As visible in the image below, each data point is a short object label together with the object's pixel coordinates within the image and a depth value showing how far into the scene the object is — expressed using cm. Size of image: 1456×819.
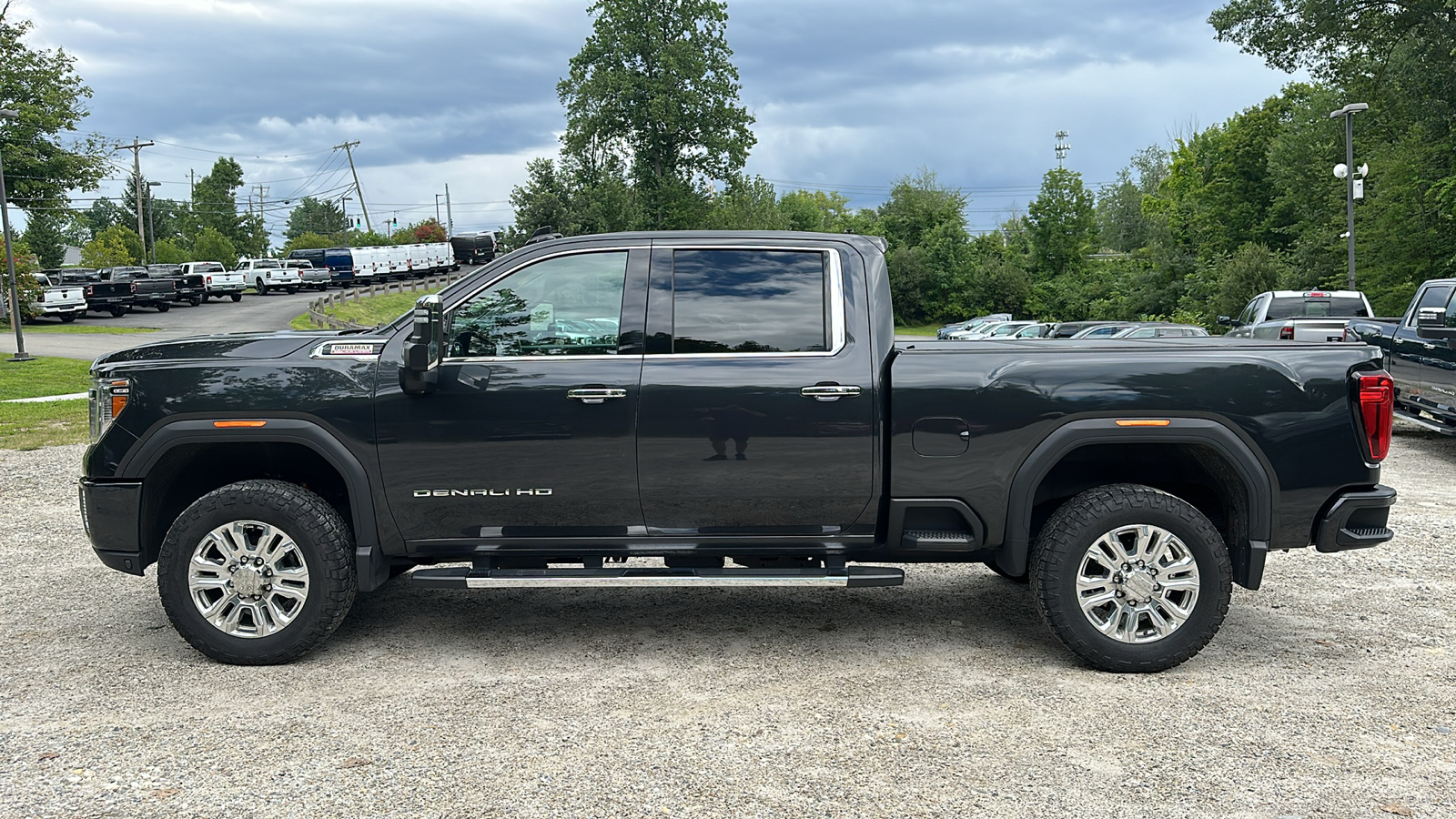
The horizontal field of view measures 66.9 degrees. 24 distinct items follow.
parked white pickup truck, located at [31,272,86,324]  3881
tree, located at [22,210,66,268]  6431
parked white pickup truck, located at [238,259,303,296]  5478
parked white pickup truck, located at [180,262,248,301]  4781
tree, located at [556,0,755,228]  7081
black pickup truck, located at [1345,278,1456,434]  1119
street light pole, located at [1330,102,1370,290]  3047
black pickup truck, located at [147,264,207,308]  4494
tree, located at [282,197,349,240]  13988
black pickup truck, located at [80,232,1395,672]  491
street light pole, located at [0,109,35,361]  2543
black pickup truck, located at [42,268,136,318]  4084
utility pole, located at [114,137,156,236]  7919
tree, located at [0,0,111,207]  4625
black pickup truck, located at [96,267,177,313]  4219
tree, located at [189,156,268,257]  10197
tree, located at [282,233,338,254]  10569
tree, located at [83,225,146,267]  7669
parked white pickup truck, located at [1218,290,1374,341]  1734
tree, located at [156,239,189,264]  8200
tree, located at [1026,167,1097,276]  7900
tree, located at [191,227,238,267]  8562
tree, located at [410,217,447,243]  11331
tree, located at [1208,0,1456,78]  2775
